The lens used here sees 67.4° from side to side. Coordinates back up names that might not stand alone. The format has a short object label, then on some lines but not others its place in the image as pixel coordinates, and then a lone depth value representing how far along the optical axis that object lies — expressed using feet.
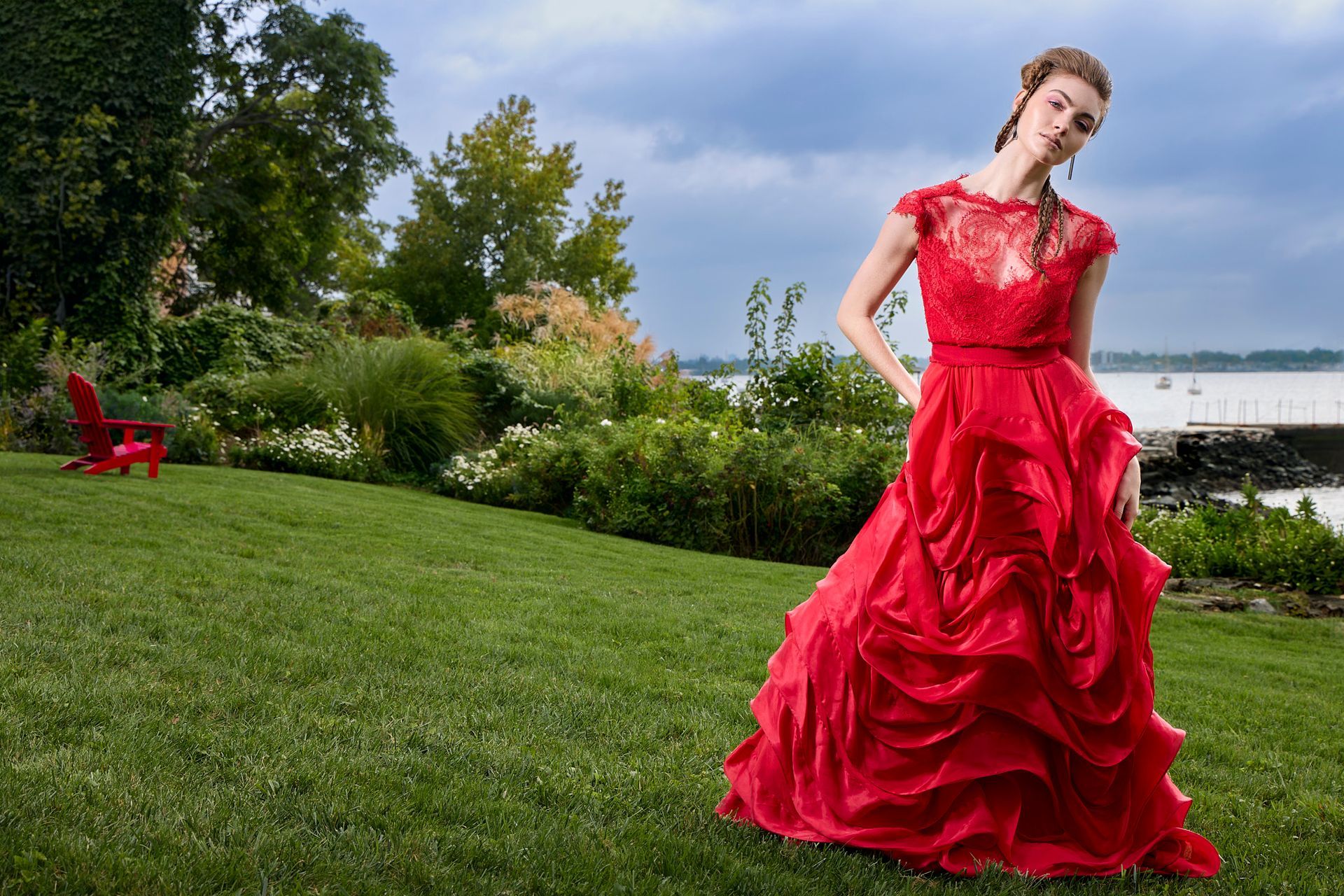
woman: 7.68
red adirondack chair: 29.35
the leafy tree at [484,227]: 103.40
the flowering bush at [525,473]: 38.55
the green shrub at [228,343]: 56.70
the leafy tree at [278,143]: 67.77
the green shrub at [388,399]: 44.96
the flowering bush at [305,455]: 40.75
